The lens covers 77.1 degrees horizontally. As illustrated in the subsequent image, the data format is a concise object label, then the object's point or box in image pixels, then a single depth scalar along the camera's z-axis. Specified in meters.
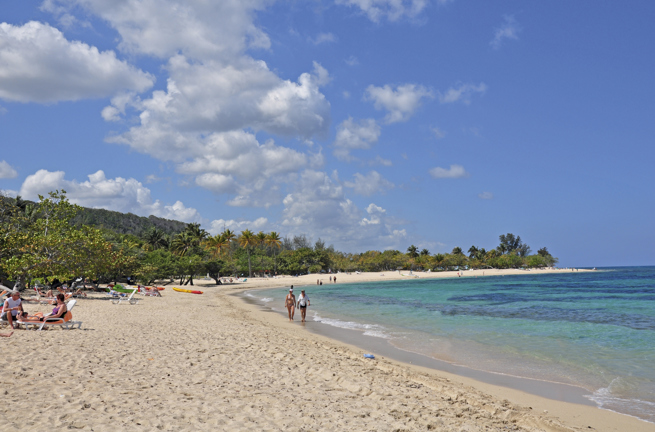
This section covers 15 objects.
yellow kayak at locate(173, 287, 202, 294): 39.48
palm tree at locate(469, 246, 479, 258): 147.26
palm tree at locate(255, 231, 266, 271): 85.12
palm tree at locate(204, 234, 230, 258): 78.50
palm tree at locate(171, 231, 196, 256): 69.03
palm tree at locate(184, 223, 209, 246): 71.49
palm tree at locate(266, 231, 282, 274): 88.19
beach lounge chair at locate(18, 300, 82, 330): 11.00
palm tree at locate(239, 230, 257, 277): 81.38
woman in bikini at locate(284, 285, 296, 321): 18.64
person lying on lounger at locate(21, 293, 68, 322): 11.05
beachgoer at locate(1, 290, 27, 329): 10.63
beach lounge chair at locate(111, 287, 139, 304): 22.58
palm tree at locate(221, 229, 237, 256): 79.95
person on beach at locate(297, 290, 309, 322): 18.39
